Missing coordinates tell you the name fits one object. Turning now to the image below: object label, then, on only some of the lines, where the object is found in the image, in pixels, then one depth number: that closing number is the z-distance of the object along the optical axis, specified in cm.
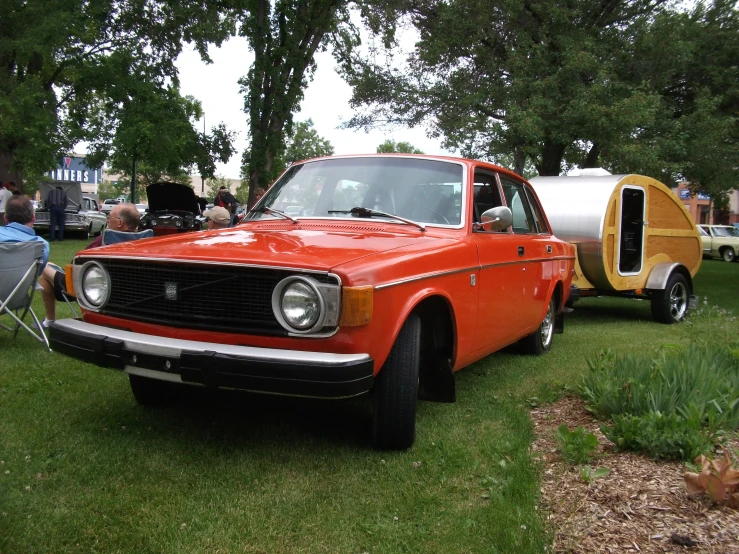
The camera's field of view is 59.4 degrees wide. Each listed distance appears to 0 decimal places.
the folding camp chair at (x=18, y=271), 518
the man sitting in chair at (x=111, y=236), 575
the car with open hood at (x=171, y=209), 1852
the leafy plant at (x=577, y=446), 321
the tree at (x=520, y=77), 1245
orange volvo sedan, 303
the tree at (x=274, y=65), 2019
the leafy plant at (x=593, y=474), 298
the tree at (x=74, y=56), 1720
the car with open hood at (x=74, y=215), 2153
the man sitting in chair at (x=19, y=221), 554
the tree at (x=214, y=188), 5804
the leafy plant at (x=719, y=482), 266
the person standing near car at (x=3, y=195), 1359
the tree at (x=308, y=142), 5822
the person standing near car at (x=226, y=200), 1609
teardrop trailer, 839
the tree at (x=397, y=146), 6000
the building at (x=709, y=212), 5150
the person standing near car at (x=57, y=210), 1902
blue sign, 6931
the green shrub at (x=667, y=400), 320
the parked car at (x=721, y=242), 2759
